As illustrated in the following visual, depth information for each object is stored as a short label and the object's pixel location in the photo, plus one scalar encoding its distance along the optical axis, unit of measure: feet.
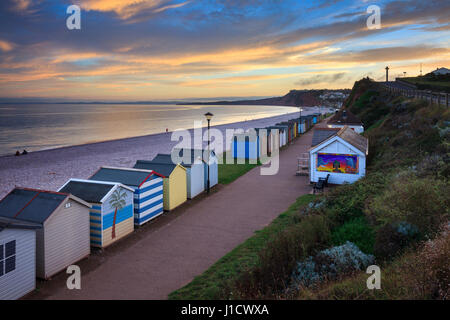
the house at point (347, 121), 105.91
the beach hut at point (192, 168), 52.85
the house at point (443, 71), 249.79
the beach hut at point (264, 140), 91.13
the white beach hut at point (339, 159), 59.36
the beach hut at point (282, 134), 111.59
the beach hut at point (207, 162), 57.49
